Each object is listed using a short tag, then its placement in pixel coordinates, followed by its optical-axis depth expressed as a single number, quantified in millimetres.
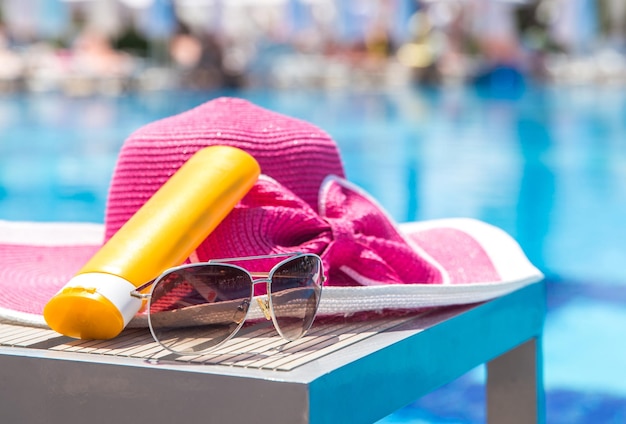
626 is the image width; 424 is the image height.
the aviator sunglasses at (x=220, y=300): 1259
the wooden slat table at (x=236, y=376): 1225
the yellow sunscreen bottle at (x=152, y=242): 1284
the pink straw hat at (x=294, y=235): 1391
